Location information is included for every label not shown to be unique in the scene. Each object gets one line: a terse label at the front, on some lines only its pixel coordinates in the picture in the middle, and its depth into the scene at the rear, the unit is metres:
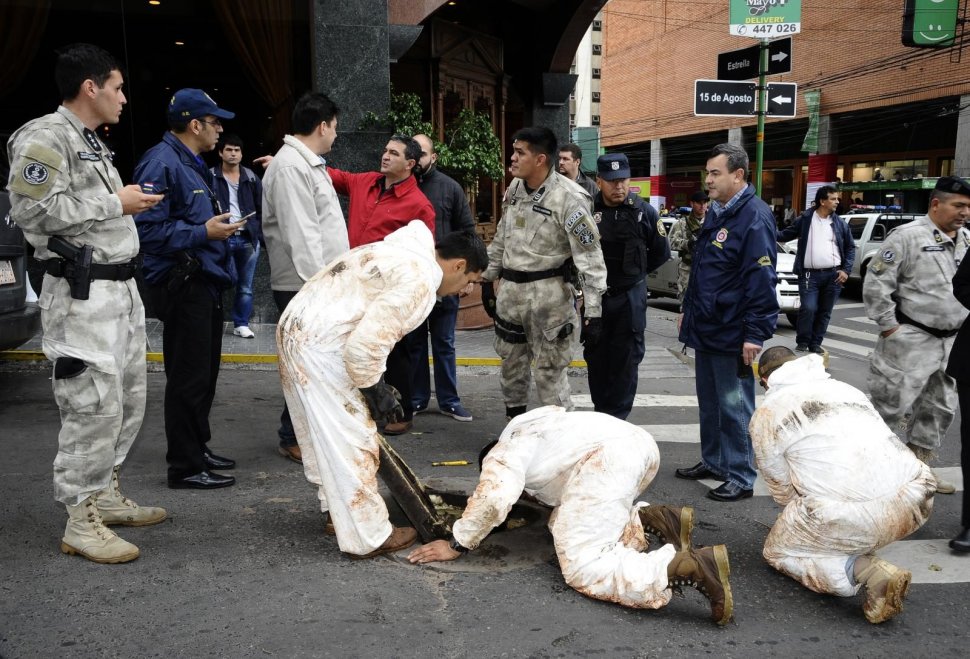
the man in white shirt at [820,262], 9.50
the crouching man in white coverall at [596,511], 3.22
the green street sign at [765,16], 9.57
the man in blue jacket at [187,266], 4.30
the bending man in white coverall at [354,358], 3.42
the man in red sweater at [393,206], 5.53
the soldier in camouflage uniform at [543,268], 5.09
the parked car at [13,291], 5.66
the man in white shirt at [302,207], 4.79
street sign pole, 9.75
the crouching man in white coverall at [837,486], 3.33
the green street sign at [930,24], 15.48
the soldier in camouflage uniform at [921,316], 4.84
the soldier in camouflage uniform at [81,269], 3.50
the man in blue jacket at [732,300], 4.55
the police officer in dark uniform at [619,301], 5.50
